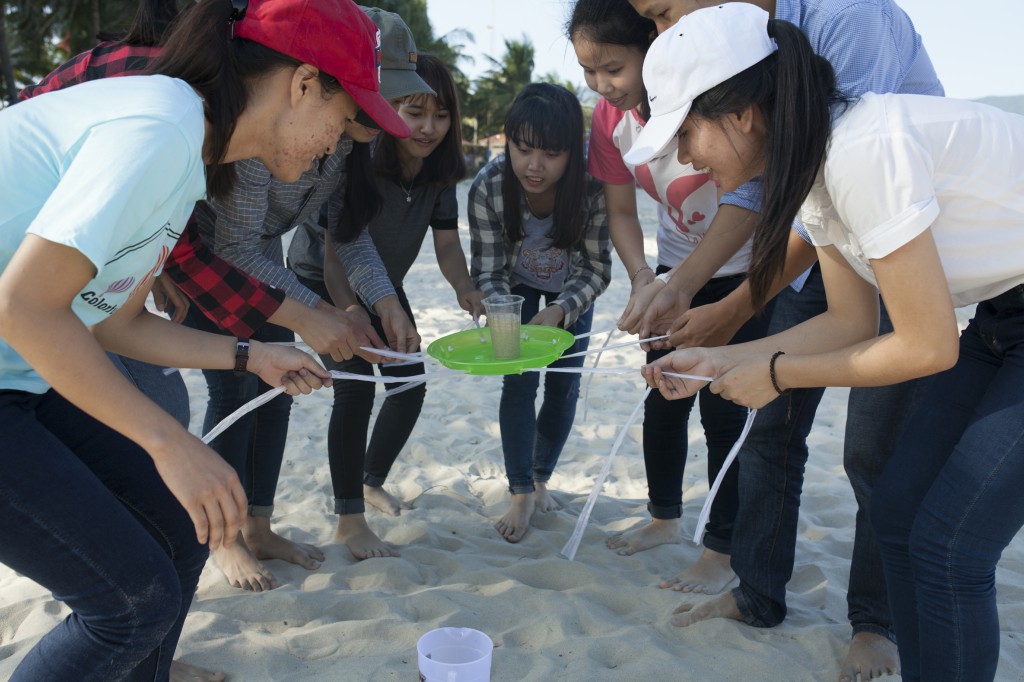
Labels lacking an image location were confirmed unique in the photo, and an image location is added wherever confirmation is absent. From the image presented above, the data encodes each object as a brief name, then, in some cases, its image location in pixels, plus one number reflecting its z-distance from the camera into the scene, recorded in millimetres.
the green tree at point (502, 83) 39500
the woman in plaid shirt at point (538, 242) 3541
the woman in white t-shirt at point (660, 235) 3023
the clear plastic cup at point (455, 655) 2236
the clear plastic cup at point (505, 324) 2807
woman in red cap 1551
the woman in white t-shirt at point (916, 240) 1825
